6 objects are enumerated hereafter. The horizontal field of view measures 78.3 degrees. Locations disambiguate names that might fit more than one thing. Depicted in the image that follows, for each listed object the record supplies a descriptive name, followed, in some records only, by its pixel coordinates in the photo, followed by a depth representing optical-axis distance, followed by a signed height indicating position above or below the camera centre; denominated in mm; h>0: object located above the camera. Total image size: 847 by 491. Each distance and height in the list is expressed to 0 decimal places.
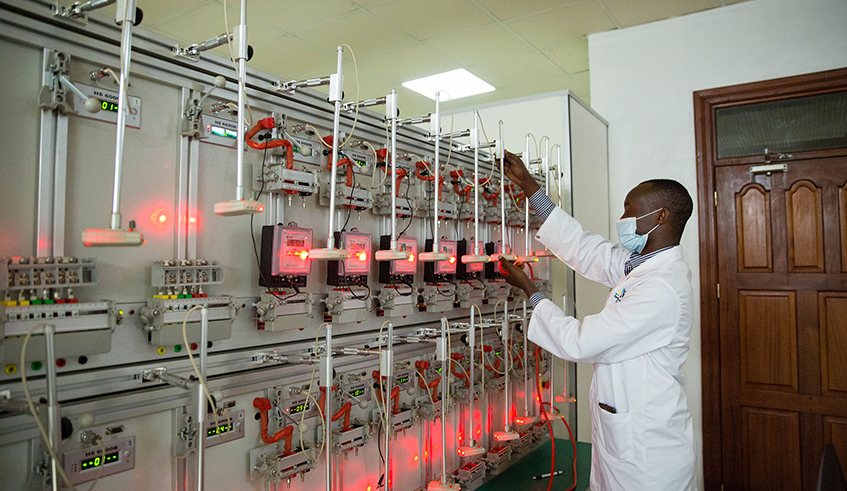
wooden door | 3193 -339
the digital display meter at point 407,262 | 2191 +20
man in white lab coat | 1844 -299
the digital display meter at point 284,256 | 1700 +37
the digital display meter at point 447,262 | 2510 +23
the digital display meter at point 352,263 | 1958 +14
